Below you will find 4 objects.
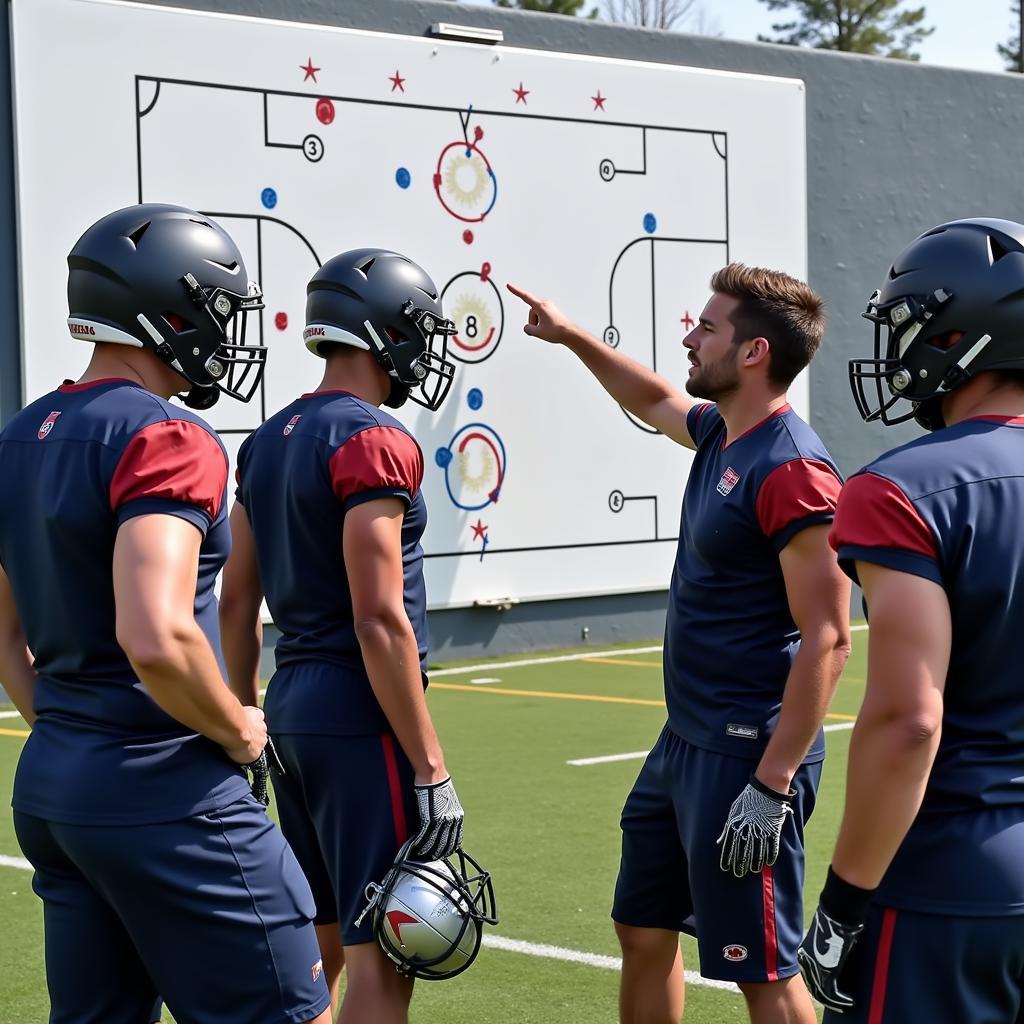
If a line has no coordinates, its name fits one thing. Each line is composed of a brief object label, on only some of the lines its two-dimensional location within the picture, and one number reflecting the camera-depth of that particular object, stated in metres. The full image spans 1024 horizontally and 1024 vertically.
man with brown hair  7.77
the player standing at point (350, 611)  8.07
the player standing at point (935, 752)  5.42
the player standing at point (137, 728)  6.16
